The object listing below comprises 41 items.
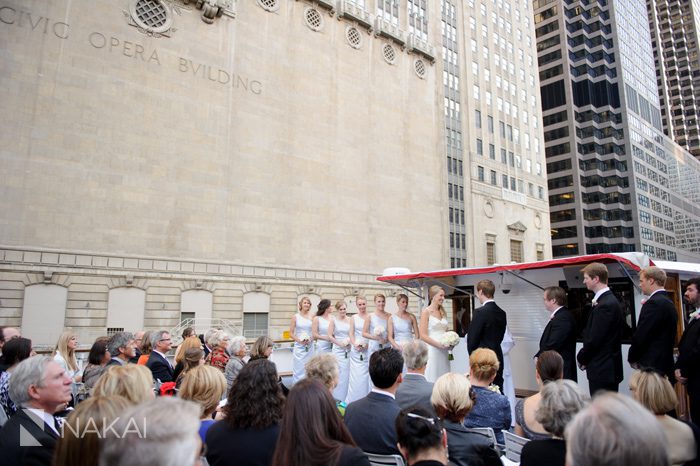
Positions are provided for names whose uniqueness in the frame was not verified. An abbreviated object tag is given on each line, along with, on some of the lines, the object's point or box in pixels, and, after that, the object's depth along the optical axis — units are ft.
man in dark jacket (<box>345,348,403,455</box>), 14.18
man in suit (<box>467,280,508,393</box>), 28.86
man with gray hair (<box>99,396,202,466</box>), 6.50
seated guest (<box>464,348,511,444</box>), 16.99
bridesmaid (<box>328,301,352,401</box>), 40.11
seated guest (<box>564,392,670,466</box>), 5.84
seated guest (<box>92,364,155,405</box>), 13.33
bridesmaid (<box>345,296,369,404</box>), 39.19
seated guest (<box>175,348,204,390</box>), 22.49
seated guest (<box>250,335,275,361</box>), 25.79
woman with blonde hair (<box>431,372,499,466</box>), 12.95
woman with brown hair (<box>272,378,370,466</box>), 9.82
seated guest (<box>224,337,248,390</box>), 25.35
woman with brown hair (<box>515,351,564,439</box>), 14.51
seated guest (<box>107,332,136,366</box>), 26.12
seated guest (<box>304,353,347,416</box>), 17.42
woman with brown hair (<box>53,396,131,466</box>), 7.69
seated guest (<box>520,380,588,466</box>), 10.85
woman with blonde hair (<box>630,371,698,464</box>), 13.06
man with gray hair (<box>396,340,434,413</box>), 17.88
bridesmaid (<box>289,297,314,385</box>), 41.65
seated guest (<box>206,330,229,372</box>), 28.94
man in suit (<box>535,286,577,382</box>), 25.71
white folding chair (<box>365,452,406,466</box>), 13.23
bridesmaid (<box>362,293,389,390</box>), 38.69
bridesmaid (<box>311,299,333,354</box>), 40.86
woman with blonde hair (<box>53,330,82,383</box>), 28.12
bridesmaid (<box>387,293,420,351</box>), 37.58
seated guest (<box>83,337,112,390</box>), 24.31
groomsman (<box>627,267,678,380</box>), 21.76
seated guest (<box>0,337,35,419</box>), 19.74
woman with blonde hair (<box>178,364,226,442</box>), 15.03
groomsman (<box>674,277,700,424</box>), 20.39
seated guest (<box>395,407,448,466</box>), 10.17
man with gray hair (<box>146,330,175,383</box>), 25.89
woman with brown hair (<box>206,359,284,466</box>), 11.94
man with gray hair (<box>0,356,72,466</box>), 11.01
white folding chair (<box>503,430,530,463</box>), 14.70
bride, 33.24
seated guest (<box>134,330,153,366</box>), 28.86
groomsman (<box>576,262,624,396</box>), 22.39
